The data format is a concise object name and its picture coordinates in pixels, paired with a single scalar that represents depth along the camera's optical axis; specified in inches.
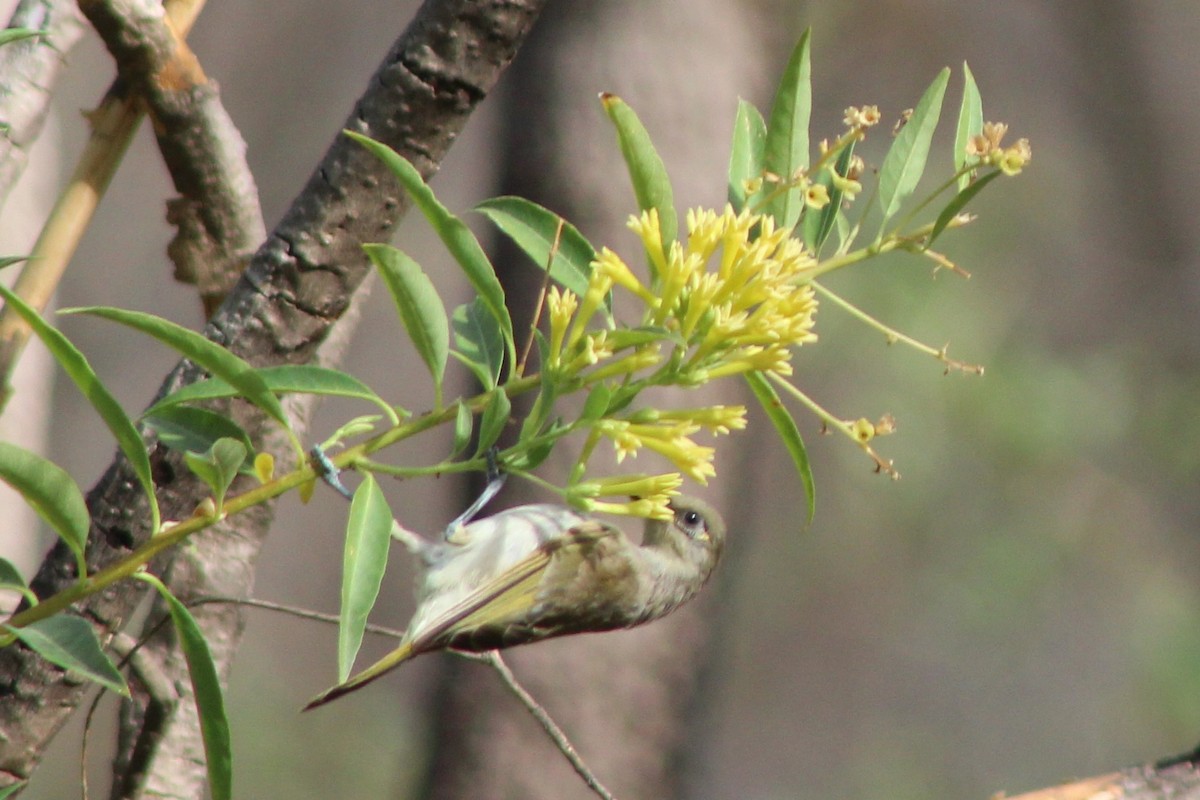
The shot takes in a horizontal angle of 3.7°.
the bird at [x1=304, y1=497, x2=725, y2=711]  221.7
